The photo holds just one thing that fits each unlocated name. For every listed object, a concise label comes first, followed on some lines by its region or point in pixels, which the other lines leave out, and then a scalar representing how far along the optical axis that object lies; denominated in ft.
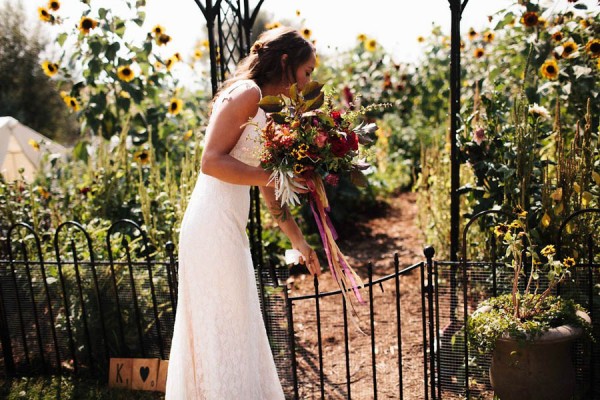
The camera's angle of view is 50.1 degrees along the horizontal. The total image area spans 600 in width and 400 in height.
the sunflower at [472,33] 21.18
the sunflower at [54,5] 17.06
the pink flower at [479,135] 11.59
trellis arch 11.18
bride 7.71
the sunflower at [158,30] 17.65
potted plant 8.85
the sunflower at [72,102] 17.70
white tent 21.07
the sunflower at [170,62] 18.17
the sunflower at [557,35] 14.97
